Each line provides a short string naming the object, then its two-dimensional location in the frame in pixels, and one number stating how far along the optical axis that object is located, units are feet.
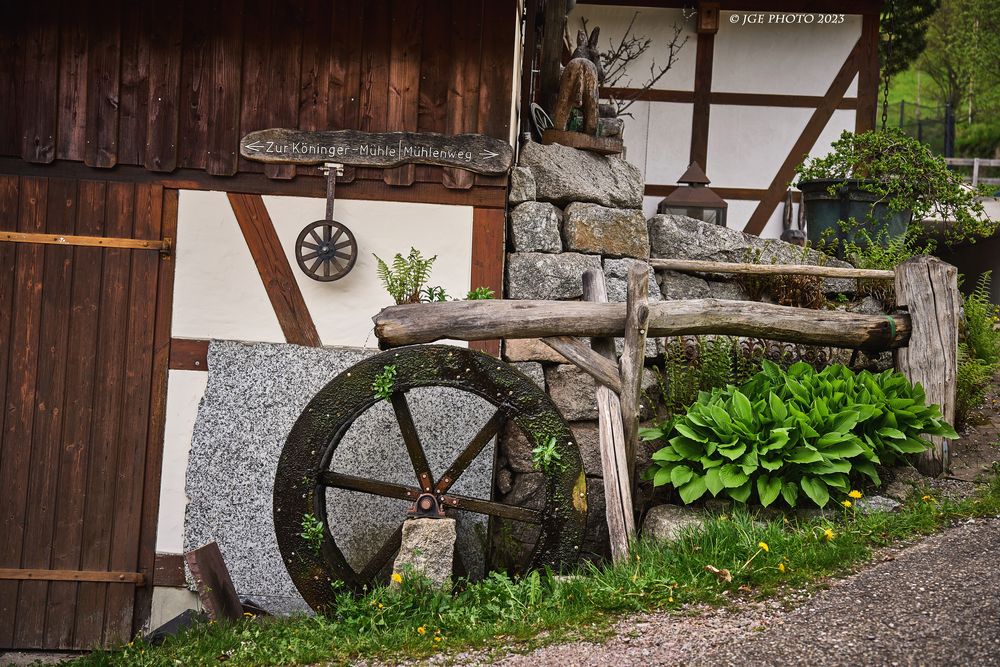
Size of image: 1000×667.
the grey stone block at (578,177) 17.57
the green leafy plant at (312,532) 14.23
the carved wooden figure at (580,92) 18.19
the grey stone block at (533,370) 16.70
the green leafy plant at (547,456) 14.19
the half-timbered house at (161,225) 16.52
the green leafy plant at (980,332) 18.04
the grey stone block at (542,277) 16.83
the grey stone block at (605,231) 17.34
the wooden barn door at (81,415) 16.69
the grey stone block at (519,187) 17.07
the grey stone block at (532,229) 16.98
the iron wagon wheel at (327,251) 16.34
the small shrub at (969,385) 16.62
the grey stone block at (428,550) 13.71
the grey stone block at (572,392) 16.90
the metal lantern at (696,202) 23.29
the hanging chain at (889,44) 26.43
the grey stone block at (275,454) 16.35
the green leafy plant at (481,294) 15.15
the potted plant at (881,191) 19.84
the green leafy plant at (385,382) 14.49
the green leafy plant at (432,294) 15.90
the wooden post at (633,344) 14.26
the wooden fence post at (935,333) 15.70
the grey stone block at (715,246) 18.71
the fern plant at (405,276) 16.02
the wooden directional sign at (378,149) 16.51
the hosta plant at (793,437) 14.17
